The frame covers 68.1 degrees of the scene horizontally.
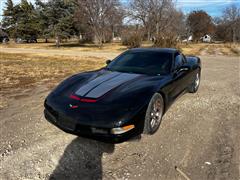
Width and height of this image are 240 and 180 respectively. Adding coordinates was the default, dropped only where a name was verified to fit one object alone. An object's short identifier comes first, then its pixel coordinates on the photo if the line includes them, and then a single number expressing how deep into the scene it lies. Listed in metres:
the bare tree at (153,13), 34.33
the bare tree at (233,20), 41.99
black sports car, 2.33
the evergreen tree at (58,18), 25.44
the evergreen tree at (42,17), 25.70
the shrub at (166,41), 17.00
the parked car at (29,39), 39.67
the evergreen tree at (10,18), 40.88
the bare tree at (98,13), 21.23
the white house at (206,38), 49.19
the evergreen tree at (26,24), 37.47
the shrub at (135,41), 19.82
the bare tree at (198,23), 48.75
